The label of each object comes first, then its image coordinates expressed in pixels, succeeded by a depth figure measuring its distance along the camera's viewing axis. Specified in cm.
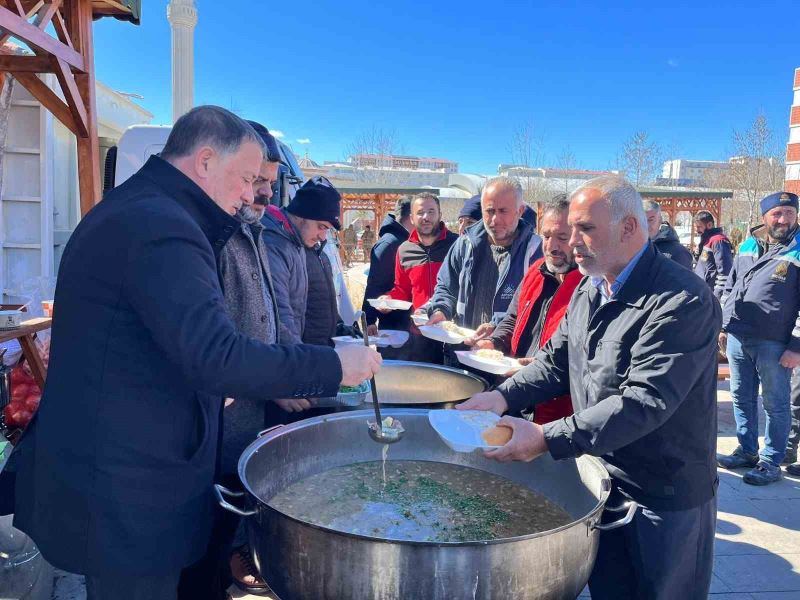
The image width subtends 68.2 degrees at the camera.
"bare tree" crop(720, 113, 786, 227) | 1938
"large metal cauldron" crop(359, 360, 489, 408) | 276
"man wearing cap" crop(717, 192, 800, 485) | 432
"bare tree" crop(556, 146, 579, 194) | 2351
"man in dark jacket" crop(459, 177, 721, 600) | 167
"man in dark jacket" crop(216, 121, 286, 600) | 196
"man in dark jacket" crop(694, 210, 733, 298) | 816
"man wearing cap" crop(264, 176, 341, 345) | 269
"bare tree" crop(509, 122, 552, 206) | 2383
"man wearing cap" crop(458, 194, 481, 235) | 582
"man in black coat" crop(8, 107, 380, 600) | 128
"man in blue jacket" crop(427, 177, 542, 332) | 371
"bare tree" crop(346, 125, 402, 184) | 2827
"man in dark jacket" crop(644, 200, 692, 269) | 421
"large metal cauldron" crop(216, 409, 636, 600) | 122
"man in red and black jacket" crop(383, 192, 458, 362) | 496
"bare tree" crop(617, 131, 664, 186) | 2125
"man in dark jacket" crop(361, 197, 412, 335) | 544
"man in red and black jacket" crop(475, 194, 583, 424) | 273
